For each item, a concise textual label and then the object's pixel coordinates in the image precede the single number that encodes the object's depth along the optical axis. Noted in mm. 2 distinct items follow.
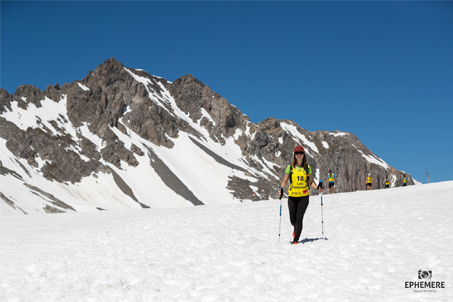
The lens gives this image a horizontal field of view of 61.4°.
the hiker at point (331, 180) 35125
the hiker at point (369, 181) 43112
